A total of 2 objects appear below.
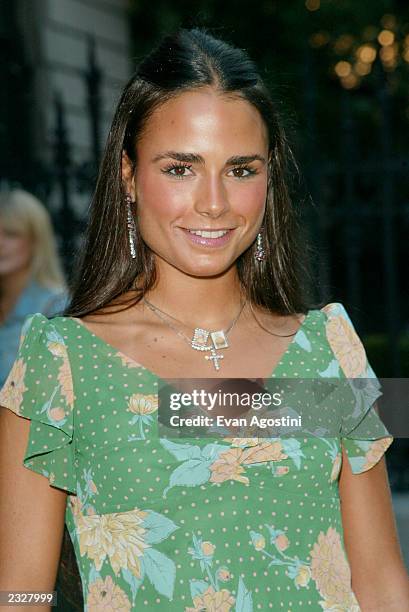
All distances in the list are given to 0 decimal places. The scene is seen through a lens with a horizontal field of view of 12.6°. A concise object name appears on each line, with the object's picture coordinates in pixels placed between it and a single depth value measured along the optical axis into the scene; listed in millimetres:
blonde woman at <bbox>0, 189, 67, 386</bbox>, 3300
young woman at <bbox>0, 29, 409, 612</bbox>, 1679
